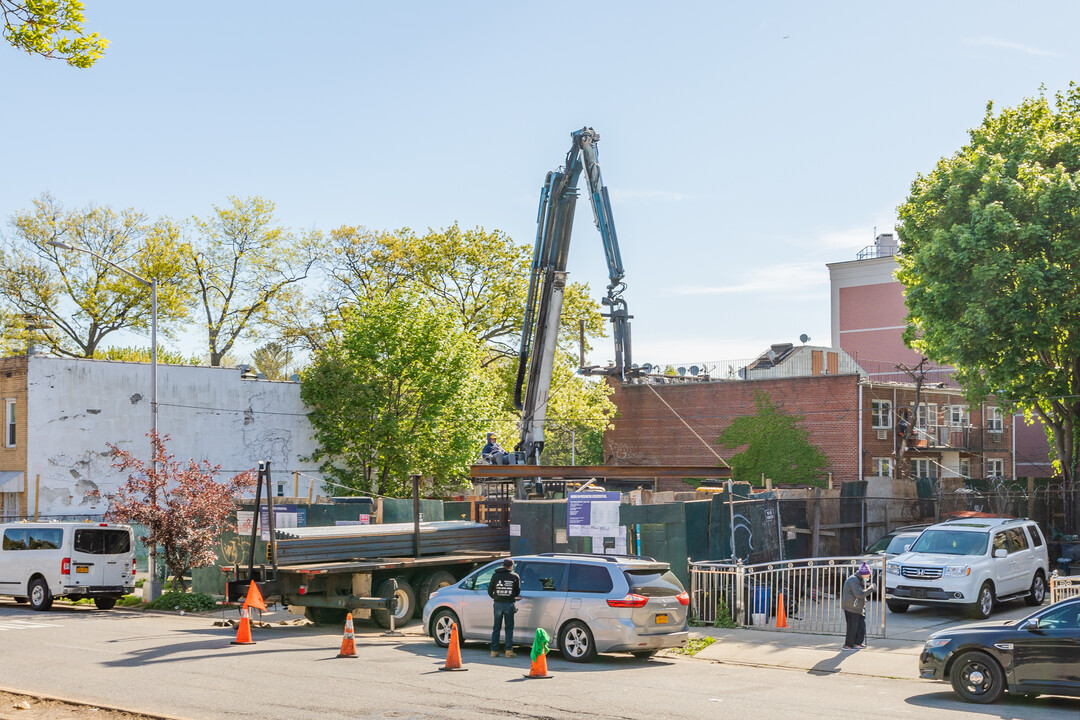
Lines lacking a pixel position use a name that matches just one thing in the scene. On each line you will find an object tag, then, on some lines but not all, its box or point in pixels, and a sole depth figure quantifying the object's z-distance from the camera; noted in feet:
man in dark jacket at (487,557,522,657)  52.54
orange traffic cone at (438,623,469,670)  48.85
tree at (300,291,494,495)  140.56
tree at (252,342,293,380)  216.21
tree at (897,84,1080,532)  96.27
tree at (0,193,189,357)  182.80
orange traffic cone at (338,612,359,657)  53.16
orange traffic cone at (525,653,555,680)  46.47
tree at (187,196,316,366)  193.06
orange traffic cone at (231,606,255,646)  57.62
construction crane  93.40
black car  39.93
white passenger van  80.74
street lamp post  83.19
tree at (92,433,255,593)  79.56
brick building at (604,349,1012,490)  154.71
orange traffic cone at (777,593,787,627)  63.62
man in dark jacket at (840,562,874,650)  55.36
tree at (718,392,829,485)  158.20
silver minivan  50.70
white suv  67.77
